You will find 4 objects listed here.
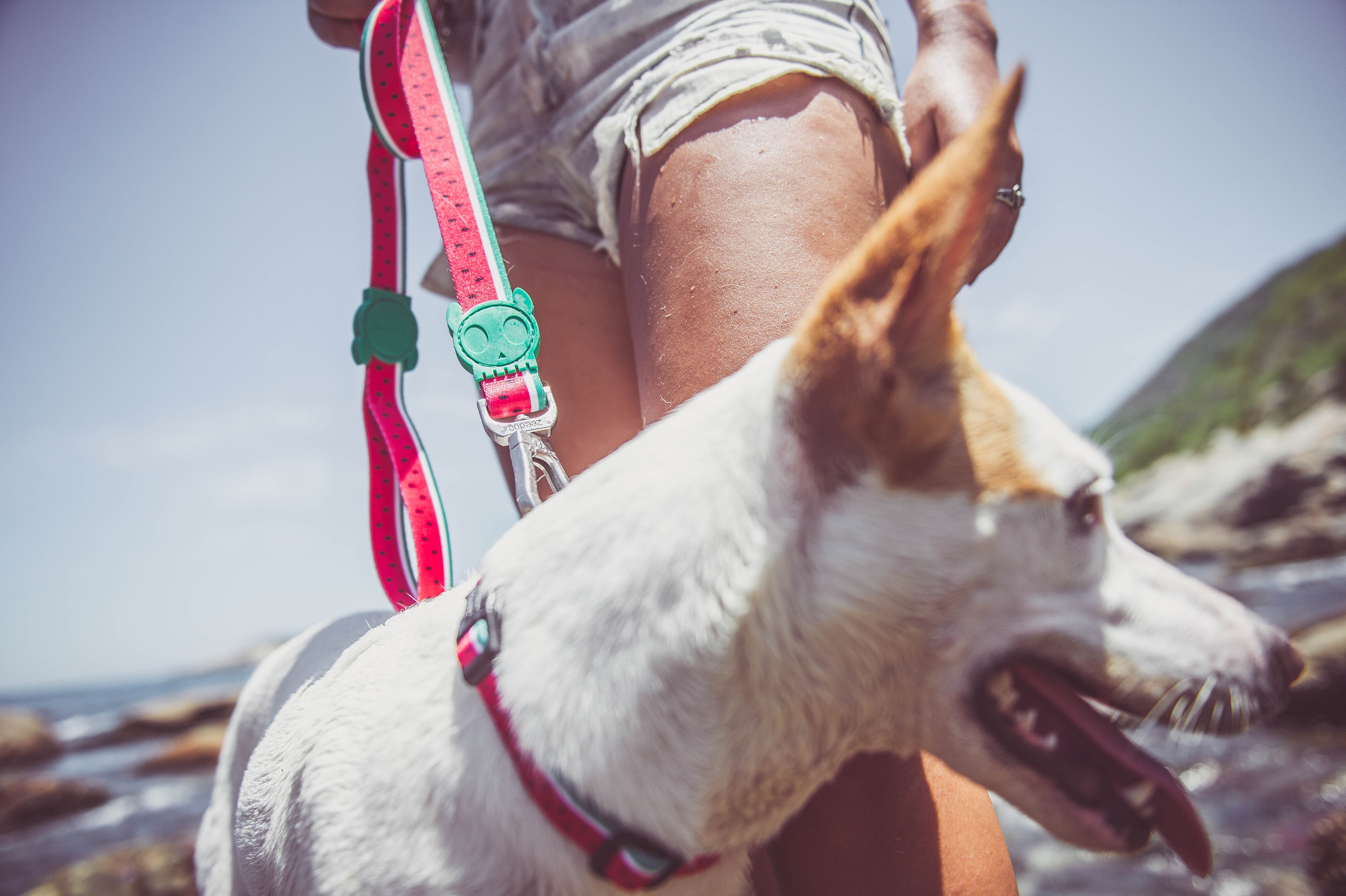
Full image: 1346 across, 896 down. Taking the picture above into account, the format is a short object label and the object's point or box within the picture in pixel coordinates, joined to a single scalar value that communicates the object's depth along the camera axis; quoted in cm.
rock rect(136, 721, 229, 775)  1111
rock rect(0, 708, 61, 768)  1204
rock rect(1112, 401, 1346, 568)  1459
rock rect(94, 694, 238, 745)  1502
